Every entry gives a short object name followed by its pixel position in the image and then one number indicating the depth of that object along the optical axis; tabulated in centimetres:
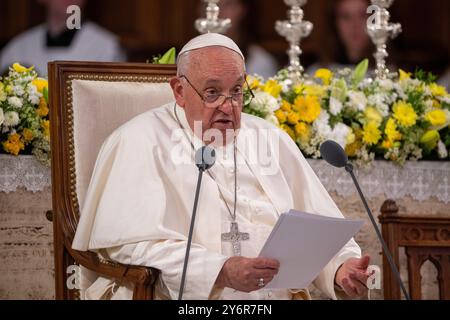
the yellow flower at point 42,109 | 1028
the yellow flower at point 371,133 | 1109
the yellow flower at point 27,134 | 1015
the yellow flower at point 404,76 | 1176
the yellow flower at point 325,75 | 1155
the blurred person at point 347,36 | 1692
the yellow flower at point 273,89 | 1111
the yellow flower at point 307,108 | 1099
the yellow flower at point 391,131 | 1112
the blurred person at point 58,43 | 1625
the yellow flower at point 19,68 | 1057
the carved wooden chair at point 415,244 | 930
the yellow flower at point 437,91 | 1164
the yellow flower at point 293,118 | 1091
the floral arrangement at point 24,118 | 1012
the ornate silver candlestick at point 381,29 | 1231
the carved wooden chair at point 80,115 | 881
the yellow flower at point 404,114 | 1120
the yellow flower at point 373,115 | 1118
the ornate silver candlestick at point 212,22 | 1180
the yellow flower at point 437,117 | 1127
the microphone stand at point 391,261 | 738
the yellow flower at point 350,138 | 1100
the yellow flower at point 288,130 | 1095
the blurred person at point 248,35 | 1786
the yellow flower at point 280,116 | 1087
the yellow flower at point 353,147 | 1114
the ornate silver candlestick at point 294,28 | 1221
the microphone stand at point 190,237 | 709
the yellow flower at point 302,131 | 1090
